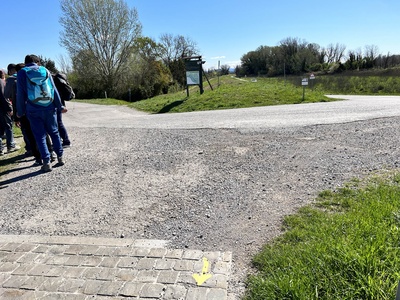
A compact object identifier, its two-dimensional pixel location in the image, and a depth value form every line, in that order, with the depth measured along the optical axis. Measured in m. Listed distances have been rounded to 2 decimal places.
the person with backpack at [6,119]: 6.99
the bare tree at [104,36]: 31.09
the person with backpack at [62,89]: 6.89
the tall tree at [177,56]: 50.47
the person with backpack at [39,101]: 5.05
